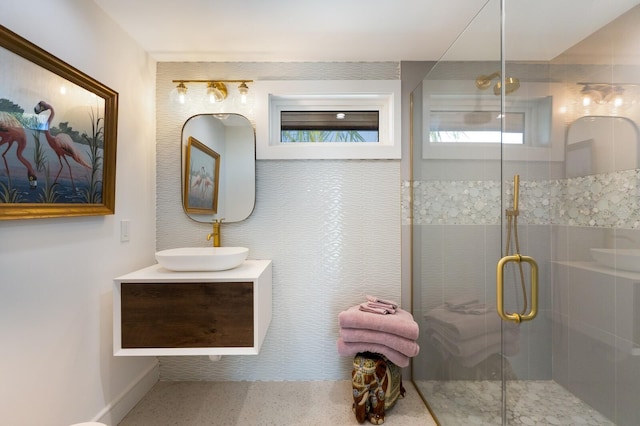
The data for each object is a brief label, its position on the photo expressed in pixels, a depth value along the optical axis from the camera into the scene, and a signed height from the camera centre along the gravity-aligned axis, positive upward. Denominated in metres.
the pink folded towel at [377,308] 1.78 -0.56
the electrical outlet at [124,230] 1.74 -0.11
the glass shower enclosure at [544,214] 0.88 +0.00
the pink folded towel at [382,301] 1.89 -0.55
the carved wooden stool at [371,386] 1.67 -0.96
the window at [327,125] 2.21 +0.65
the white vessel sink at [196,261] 1.58 -0.26
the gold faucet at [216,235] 2.02 -0.15
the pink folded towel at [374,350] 1.70 -0.78
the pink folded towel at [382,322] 1.67 -0.61
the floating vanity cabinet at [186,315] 1.50 -0.51
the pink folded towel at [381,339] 1.67 -0.70
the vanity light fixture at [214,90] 2.02 +0.83
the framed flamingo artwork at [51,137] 1.05 +0.31
